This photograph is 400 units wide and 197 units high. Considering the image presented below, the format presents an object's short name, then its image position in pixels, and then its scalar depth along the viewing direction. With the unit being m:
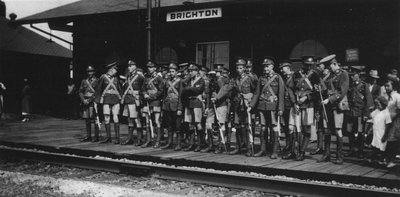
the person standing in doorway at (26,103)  17.79
